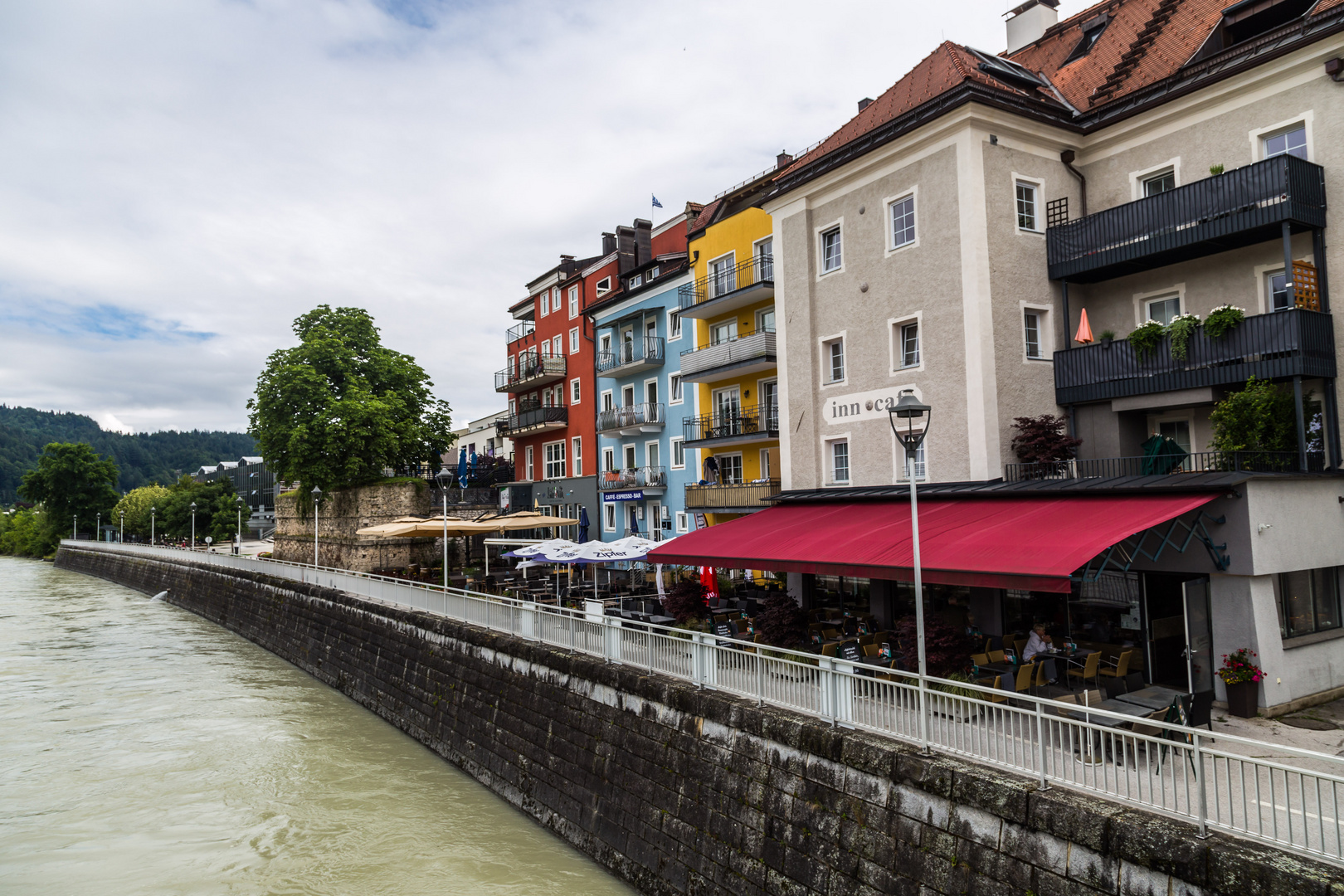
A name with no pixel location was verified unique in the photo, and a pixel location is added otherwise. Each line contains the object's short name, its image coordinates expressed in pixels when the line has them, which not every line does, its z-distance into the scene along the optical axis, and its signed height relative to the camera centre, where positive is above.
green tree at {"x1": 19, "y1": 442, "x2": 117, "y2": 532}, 92.25 +3.87
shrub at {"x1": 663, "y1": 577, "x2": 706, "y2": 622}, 19.34 -2.38
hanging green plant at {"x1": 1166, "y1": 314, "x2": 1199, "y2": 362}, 14.68 +2.79
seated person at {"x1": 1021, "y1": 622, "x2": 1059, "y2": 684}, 12.65 -2.38
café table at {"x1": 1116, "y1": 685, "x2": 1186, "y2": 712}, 10.73 -2.85
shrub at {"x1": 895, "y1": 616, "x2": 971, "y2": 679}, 12.55 -2.39
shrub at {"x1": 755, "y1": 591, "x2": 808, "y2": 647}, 15.84 -2.46
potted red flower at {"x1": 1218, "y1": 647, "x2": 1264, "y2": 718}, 11.30 -2.76
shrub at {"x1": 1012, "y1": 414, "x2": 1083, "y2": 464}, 15.80 +1.00
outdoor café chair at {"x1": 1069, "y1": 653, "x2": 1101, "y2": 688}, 11.84 -2.57
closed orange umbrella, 16.23 +3.15
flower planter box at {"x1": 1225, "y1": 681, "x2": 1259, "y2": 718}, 11.30 -2.95
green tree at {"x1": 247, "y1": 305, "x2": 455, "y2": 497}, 42.62 +5.59
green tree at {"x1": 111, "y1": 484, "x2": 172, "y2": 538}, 88.62 +1.12
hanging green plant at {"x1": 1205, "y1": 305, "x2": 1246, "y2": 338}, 13.97 +2.86
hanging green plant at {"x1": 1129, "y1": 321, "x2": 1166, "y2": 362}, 15.25 +2.84
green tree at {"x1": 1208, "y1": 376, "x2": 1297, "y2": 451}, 13.10 +1.06
